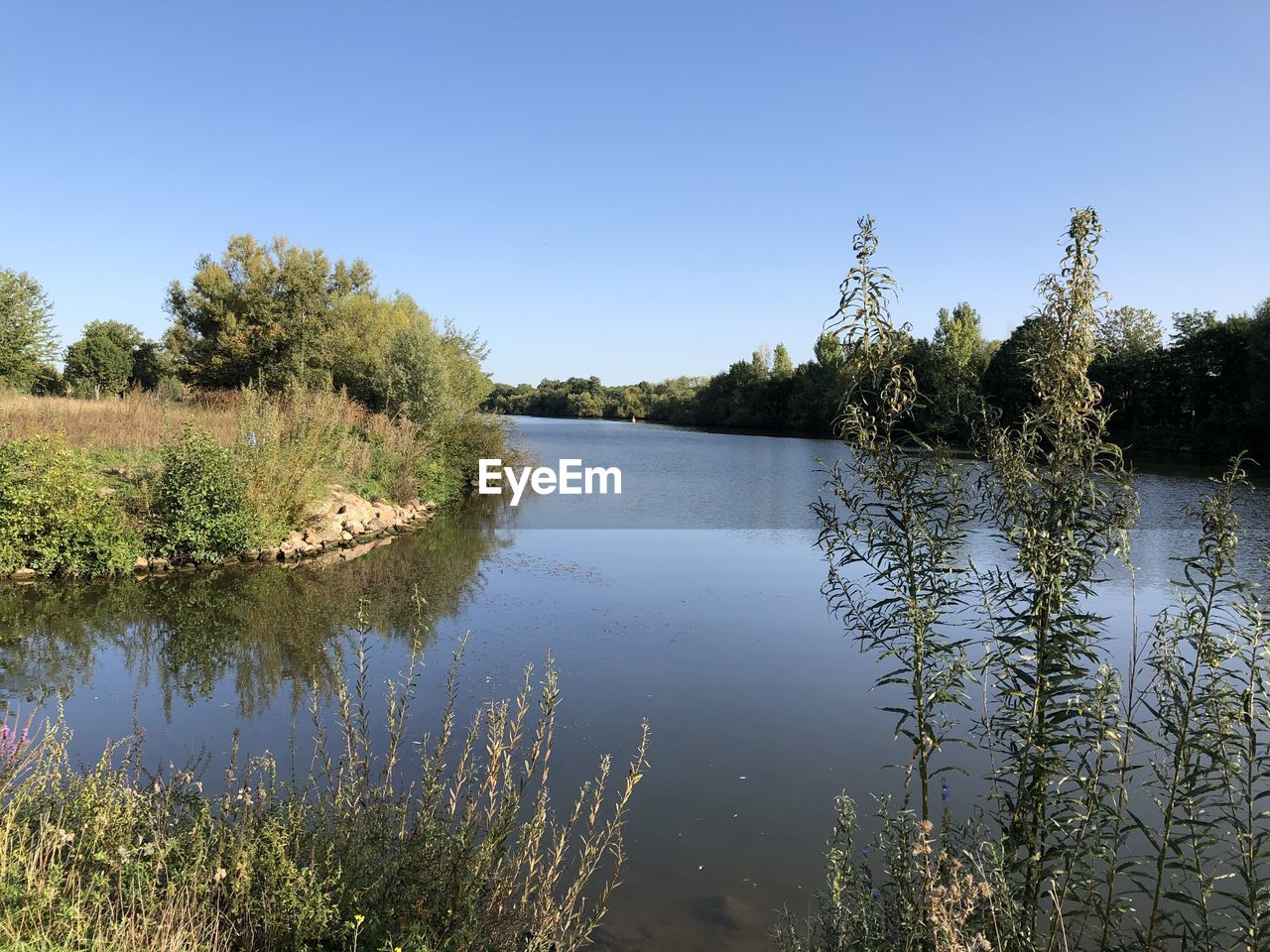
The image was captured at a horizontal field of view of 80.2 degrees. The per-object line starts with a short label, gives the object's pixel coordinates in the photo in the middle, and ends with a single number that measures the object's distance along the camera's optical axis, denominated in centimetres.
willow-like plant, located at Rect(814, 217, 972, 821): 359
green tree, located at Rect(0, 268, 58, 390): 2792
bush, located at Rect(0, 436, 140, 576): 1102
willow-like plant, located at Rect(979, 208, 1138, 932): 327
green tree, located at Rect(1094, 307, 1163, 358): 4650
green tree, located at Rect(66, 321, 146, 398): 4531
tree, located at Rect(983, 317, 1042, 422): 4548
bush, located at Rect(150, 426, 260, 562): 1296
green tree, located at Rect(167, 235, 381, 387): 2997
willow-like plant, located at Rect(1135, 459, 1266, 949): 289
